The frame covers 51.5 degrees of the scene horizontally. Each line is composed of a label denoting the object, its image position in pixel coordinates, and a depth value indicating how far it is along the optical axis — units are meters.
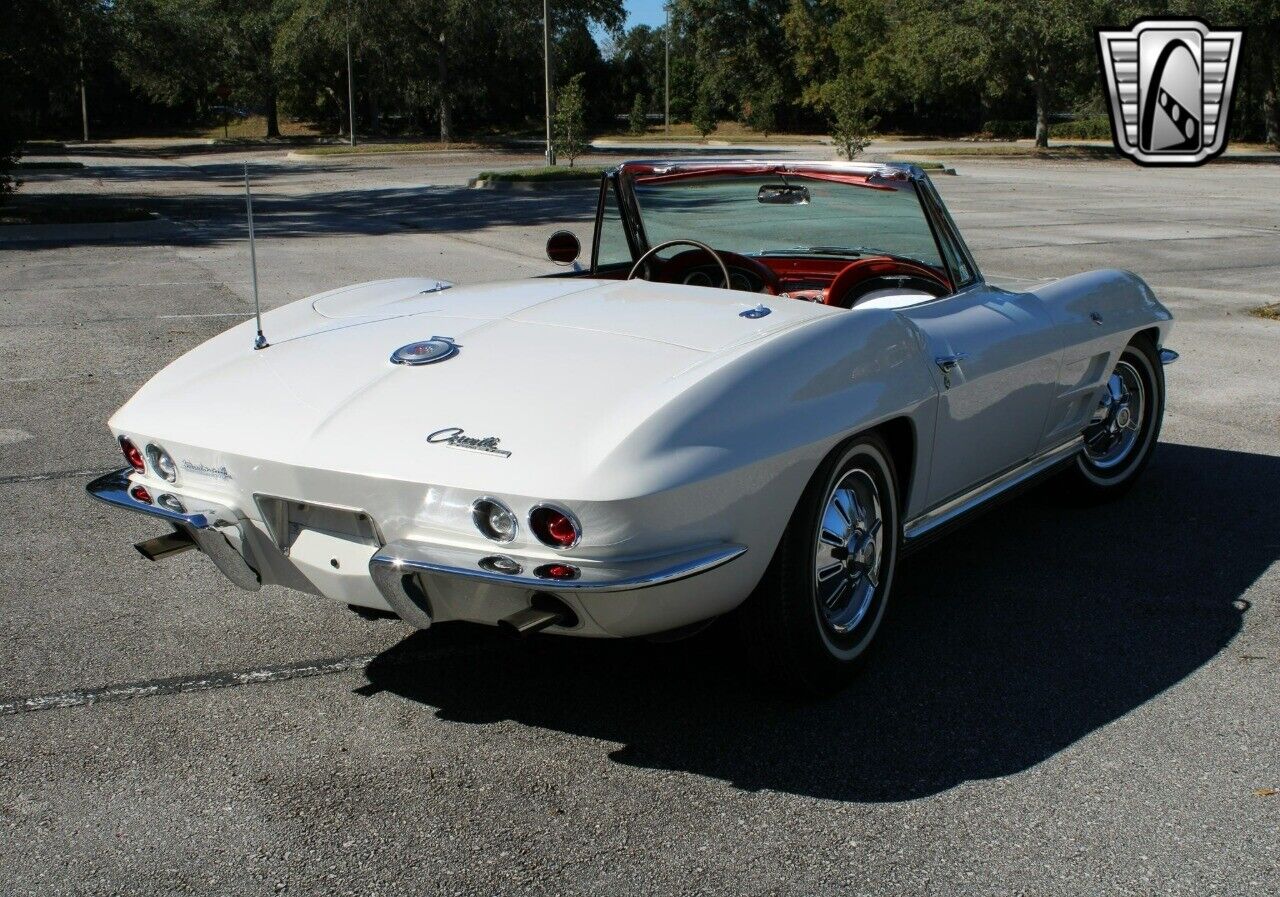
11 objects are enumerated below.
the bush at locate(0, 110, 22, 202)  19.83
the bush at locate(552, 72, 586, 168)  30.95
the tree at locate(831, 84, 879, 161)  32.31
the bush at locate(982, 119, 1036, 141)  54.81
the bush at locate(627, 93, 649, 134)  54.88
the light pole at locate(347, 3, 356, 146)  49.19
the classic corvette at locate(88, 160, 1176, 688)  2.95
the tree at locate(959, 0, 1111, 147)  39.59
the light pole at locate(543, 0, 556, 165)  33.53
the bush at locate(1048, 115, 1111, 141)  50.59
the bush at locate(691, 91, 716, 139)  59.97
